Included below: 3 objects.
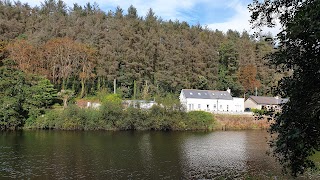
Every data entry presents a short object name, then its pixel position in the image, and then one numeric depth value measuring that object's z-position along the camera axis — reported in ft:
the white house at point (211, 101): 196.44
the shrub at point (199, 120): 167.32
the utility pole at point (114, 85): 205.07
